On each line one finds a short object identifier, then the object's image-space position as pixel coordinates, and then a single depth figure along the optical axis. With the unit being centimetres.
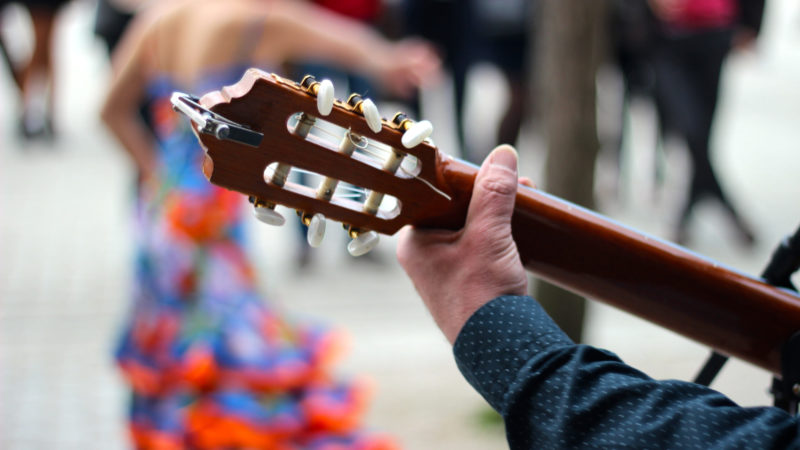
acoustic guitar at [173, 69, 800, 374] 99
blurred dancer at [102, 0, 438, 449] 244
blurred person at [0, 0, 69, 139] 743
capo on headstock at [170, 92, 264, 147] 96
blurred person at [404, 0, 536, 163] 609
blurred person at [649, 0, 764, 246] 510
